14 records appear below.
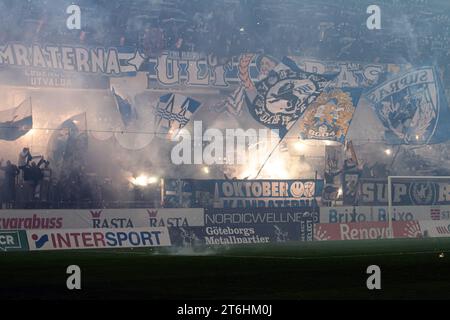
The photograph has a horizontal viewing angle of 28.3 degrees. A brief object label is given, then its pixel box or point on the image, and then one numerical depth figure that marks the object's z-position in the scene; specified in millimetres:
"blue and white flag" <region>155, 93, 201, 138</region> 48312
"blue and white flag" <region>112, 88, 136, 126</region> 47750
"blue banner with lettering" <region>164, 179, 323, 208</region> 44125
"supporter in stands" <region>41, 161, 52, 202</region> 42781
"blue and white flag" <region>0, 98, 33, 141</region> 45156
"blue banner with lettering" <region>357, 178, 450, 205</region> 47875
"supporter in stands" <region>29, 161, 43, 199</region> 42688
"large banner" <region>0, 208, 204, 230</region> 37094
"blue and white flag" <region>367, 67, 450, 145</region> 52969
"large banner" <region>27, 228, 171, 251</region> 33781
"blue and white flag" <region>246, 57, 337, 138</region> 50281
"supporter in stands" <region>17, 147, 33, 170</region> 44031
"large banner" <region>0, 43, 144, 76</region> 45156
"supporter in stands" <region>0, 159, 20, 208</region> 42406
